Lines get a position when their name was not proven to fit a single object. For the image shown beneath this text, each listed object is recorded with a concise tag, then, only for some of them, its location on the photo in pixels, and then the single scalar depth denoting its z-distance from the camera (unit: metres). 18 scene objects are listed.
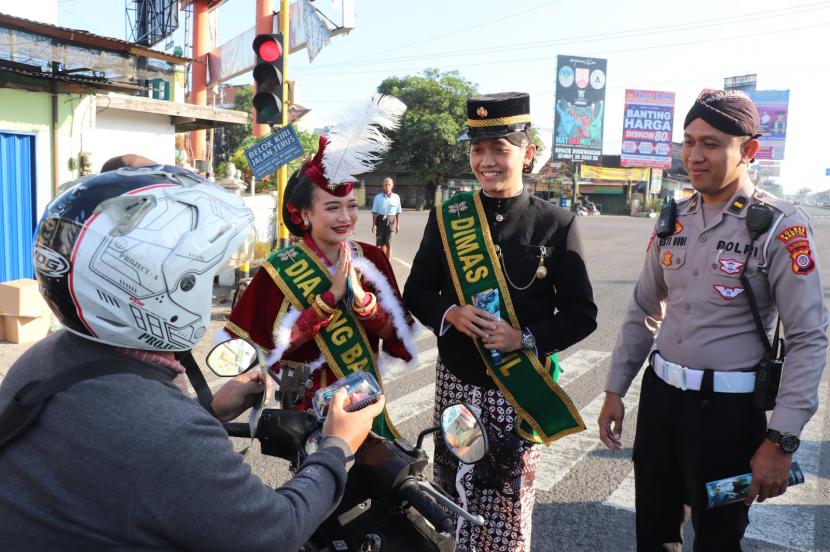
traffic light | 7.16
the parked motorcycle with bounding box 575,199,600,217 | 47.34
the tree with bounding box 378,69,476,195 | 43.31
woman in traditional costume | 2.57
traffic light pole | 7.33
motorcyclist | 1.10
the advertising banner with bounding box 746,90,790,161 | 63.16
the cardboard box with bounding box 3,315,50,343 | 6.73
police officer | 2.13
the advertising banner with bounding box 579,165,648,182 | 53.38
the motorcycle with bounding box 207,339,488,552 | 1.54
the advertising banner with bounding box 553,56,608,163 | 51.72
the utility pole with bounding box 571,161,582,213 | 48.05
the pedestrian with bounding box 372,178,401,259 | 15.30
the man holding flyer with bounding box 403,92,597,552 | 2.53
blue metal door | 7.41
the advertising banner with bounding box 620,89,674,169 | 53.94
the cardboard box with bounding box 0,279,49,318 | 6.64
